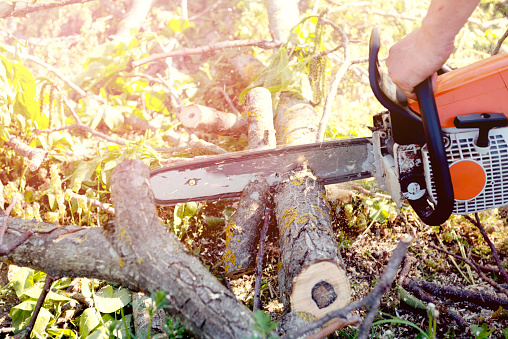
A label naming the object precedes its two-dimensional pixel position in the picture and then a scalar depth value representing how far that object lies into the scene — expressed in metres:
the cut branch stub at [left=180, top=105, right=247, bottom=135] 1.45
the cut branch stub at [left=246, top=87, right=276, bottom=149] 1.40
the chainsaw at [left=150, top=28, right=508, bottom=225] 1.11
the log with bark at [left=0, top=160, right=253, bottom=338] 1.06
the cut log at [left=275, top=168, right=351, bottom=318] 1.11
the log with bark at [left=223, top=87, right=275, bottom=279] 1.23
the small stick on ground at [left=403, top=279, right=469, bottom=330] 1.17
